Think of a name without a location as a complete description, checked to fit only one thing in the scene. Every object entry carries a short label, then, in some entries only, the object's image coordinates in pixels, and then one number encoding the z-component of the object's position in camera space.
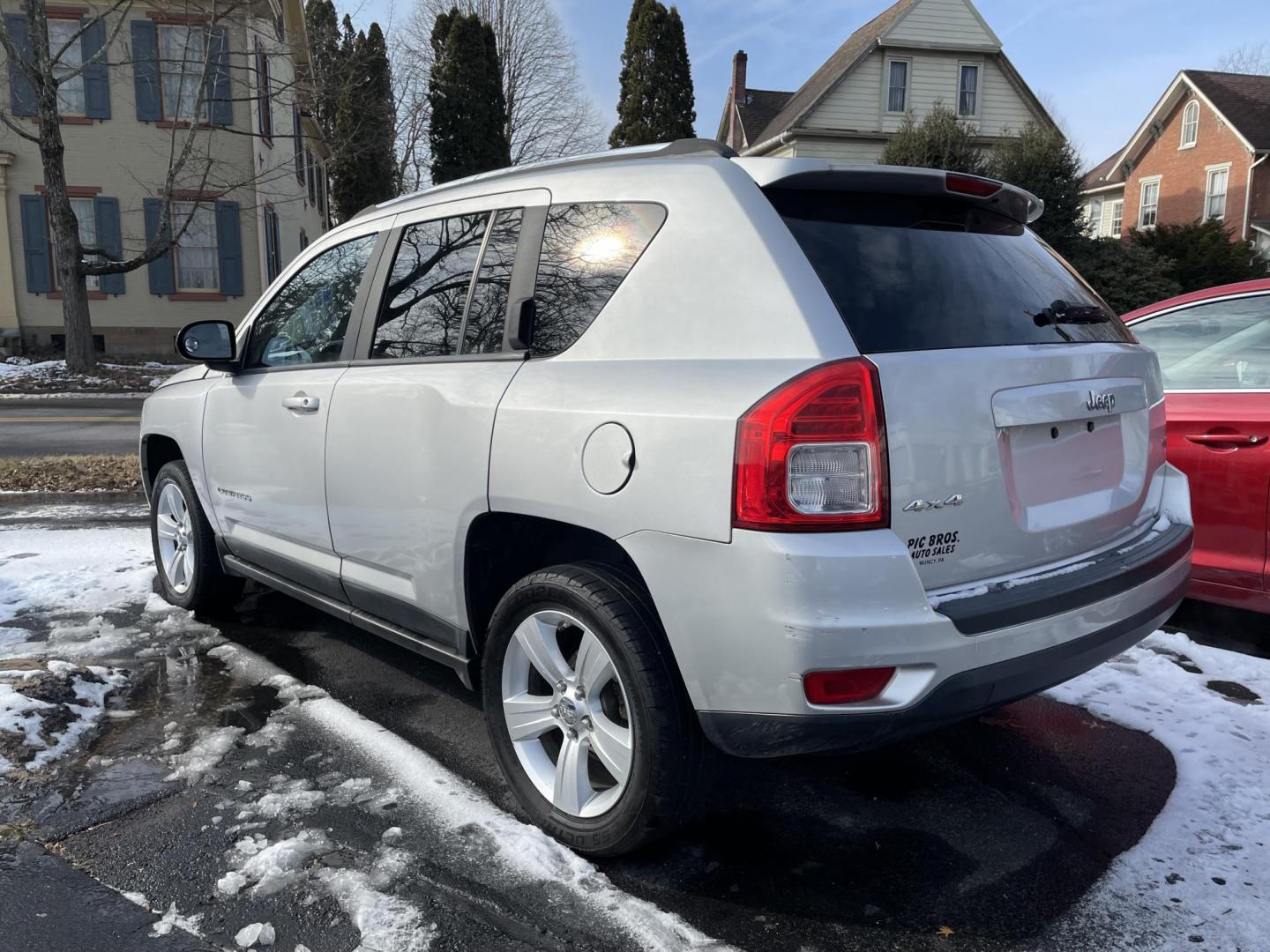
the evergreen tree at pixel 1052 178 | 16.86
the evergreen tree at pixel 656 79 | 35.62
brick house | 31.84
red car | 3.97
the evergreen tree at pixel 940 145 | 18.03
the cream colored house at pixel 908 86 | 28.84
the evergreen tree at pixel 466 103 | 30.88
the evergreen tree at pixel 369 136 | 29.00
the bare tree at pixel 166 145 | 16.86
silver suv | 2.19
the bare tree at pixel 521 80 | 38.12
